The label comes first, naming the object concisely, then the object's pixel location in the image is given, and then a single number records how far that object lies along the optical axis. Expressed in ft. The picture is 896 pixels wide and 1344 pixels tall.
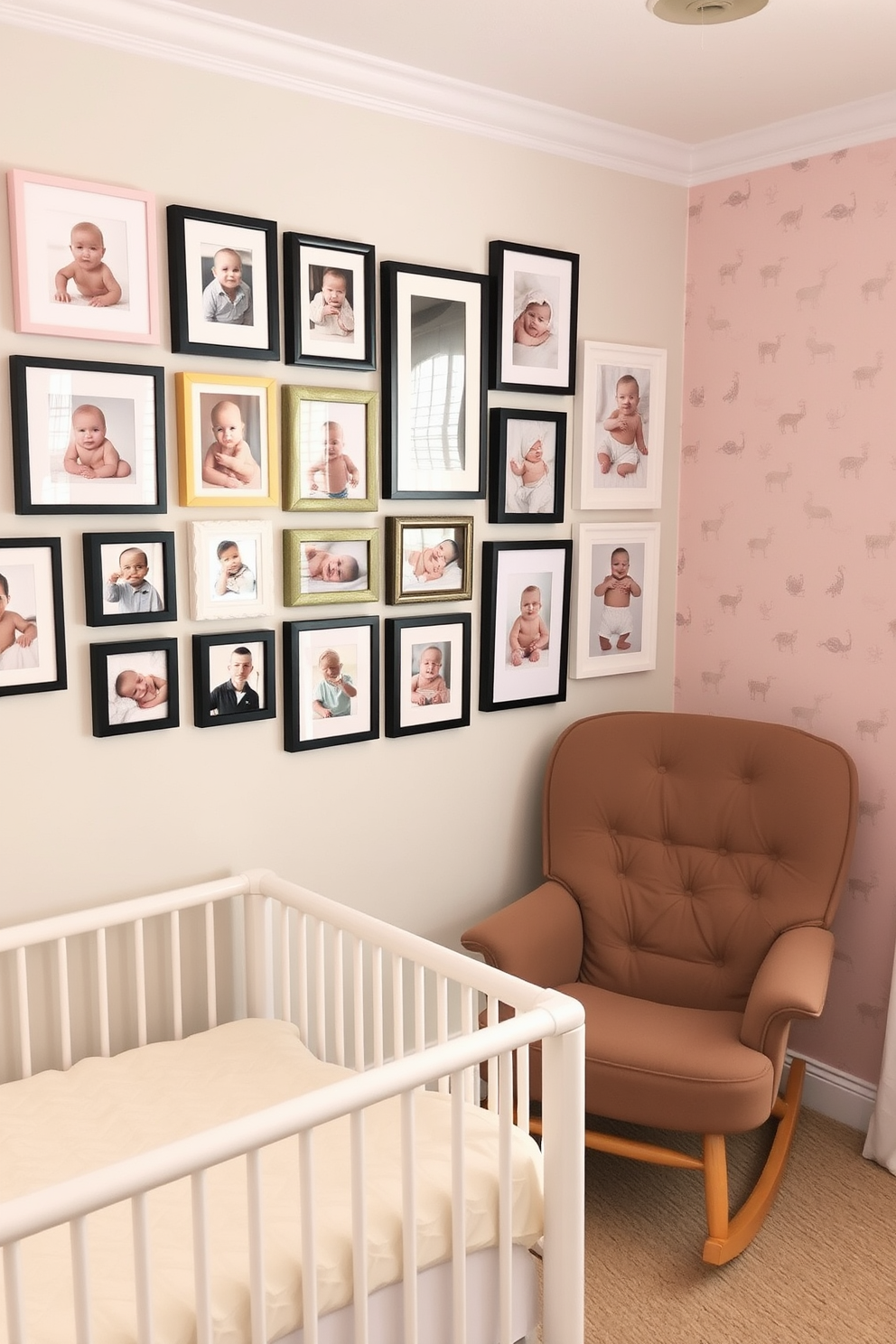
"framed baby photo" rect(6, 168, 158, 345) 6.56
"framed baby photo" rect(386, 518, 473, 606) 8.48
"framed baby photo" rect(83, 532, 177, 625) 7.02
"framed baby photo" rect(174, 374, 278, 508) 7.31
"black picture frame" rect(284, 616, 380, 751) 8.02
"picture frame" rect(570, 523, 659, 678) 9.80
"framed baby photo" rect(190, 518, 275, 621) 7.48
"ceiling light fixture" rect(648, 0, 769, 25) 6.66
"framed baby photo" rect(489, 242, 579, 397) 8.84
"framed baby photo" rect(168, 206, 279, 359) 7.16
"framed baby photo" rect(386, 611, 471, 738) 8.61
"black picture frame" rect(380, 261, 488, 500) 8.25
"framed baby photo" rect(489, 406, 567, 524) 9.02
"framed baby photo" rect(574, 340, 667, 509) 9.56
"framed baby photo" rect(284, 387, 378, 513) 7.80
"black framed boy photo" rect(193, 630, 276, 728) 7.59
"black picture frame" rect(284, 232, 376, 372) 7.68
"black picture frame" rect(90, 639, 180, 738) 7.13
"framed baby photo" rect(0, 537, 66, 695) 6.73
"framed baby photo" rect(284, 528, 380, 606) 7.91
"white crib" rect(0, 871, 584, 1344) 4.52
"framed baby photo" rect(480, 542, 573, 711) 9.19
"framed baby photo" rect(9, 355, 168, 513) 6.67
